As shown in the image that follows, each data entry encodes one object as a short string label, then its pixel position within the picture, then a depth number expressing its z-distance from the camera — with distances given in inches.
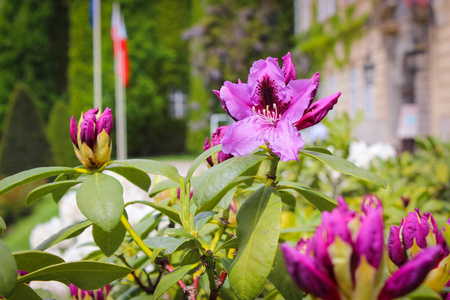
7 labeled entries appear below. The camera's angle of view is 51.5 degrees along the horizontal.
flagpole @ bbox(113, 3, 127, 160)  557.0
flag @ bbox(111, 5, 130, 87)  557.3
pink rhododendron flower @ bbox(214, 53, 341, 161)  27.4
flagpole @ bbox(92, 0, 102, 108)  548.4
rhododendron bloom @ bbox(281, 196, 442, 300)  17.7
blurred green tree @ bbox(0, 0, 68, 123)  745.0
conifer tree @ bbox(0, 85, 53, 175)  393.4
